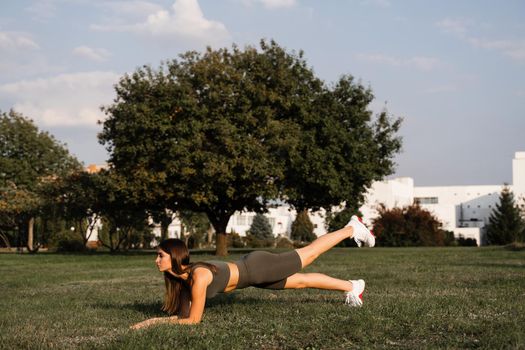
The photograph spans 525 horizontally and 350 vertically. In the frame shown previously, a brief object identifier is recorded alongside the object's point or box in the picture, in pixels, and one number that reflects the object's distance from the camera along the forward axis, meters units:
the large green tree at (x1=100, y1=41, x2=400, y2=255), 32.41
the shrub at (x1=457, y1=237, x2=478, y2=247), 70.62
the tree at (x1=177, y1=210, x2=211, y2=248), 68.94
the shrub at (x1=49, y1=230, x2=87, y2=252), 52.91
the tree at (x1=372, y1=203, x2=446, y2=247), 63.84
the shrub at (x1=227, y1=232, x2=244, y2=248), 67.96
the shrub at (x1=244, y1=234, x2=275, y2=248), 71.12
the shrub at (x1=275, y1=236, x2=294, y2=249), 67.07
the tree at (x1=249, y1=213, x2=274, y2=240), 91.44
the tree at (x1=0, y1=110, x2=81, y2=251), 53.47
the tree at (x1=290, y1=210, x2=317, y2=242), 86.38
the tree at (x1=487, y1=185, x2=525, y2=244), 66.06
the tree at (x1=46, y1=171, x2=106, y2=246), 42.88
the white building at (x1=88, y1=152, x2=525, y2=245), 99.88
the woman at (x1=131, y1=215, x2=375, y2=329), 7.65
